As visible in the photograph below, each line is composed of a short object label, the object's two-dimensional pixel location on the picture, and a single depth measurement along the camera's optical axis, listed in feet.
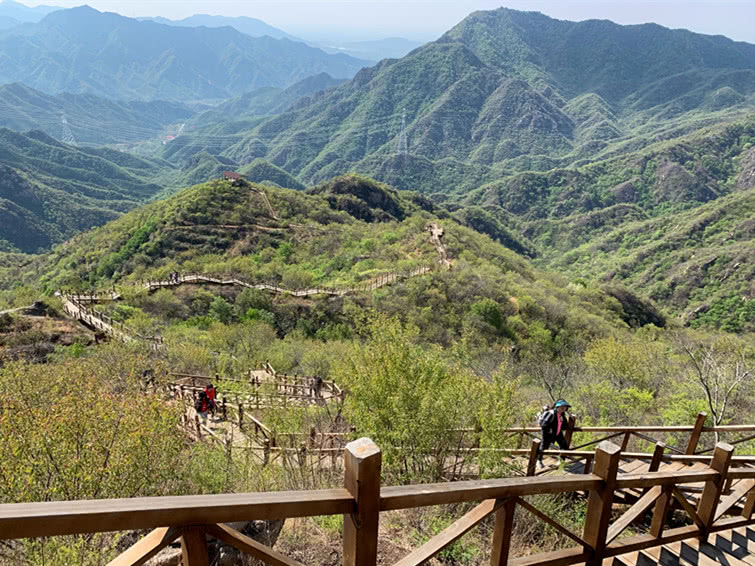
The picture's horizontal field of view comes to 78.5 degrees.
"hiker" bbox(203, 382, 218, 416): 45.14
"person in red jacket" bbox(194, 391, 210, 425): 44.47
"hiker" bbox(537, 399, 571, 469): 28.48
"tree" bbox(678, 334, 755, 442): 48.01
